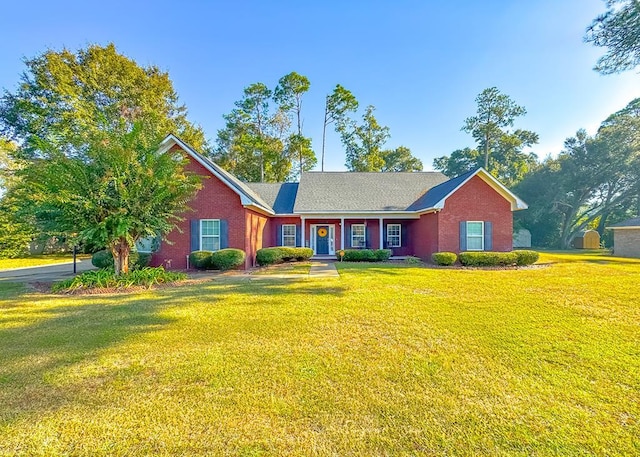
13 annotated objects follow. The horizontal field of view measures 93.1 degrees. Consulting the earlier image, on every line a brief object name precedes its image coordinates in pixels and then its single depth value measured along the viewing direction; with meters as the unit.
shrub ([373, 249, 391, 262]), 17.02
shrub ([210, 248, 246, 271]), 13.17
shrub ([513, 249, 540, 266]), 14.83
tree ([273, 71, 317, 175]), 35.09
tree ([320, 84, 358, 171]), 35.78
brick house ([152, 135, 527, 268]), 14.30
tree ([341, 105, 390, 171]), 38.00
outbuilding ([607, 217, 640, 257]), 21.00
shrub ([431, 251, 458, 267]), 14.45
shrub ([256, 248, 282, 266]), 15.30
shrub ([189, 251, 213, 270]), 13.43
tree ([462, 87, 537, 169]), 40.00
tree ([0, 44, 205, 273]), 9.65
